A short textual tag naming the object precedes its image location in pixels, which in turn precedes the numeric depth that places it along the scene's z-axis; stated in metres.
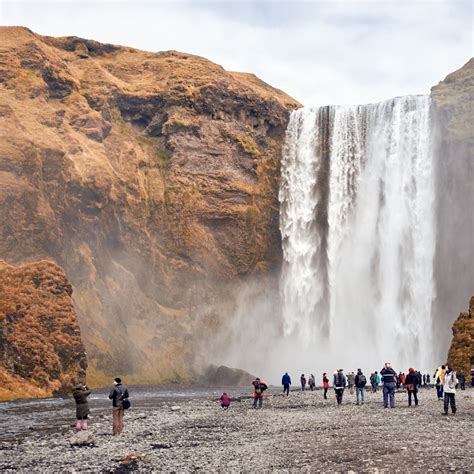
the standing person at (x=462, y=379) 41.75
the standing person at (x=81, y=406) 23.41
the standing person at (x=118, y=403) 22.69
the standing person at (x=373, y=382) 44.46
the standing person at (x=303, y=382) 50.17
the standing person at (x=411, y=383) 29.31
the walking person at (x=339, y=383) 33.31
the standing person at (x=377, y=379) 45.00
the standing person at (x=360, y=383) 32.50
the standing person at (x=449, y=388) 24.06
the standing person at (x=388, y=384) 28.84
